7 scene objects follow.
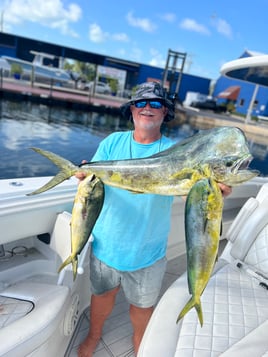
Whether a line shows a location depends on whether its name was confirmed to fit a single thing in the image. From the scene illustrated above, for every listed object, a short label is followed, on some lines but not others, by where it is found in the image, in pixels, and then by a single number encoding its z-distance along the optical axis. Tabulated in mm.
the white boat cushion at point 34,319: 1231
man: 1552
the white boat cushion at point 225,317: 1430
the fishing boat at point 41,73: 31156
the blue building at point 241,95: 33812
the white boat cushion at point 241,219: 2365
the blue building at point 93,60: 39294
